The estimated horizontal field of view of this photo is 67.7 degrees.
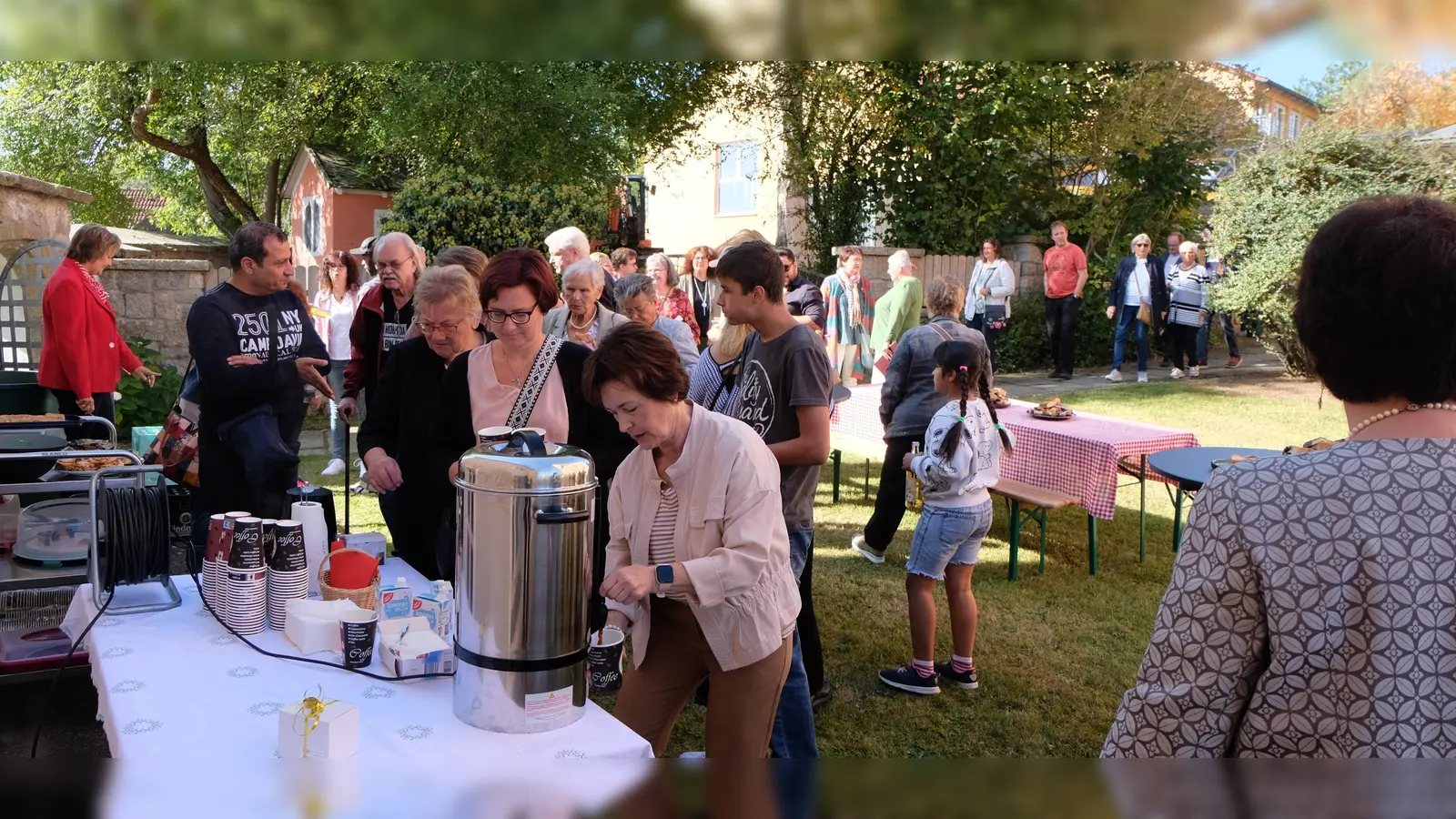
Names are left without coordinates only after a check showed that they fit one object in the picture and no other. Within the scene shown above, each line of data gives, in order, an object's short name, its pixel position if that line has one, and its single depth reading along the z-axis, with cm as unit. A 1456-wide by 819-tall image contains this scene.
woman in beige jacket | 256
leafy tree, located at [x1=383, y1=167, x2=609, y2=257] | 1309
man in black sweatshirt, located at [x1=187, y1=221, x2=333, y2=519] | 436
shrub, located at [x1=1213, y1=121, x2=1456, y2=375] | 1102
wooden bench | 622
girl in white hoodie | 445
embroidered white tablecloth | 210
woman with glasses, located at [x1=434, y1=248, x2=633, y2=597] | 335
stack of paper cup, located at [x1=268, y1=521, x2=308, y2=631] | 272
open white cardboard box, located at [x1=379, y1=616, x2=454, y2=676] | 245
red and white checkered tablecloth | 622
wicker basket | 276
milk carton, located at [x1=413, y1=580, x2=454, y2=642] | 275
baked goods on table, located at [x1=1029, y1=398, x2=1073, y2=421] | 689
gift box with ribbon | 190
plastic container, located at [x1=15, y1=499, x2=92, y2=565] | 372
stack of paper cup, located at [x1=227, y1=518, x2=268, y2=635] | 272
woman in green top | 828
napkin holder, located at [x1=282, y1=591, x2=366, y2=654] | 261
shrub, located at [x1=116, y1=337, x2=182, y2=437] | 870
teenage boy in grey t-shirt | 367
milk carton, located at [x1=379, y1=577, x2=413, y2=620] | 277
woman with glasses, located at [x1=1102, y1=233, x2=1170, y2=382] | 1326
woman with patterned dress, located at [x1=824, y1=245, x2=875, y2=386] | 997
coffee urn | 204
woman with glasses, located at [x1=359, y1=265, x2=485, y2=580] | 364
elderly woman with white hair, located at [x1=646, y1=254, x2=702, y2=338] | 723
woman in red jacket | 651
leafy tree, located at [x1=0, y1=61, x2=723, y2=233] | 1468
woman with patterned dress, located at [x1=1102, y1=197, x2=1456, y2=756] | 131
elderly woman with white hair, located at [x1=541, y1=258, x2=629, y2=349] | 515
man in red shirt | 1374
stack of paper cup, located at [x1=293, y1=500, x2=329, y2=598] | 288
